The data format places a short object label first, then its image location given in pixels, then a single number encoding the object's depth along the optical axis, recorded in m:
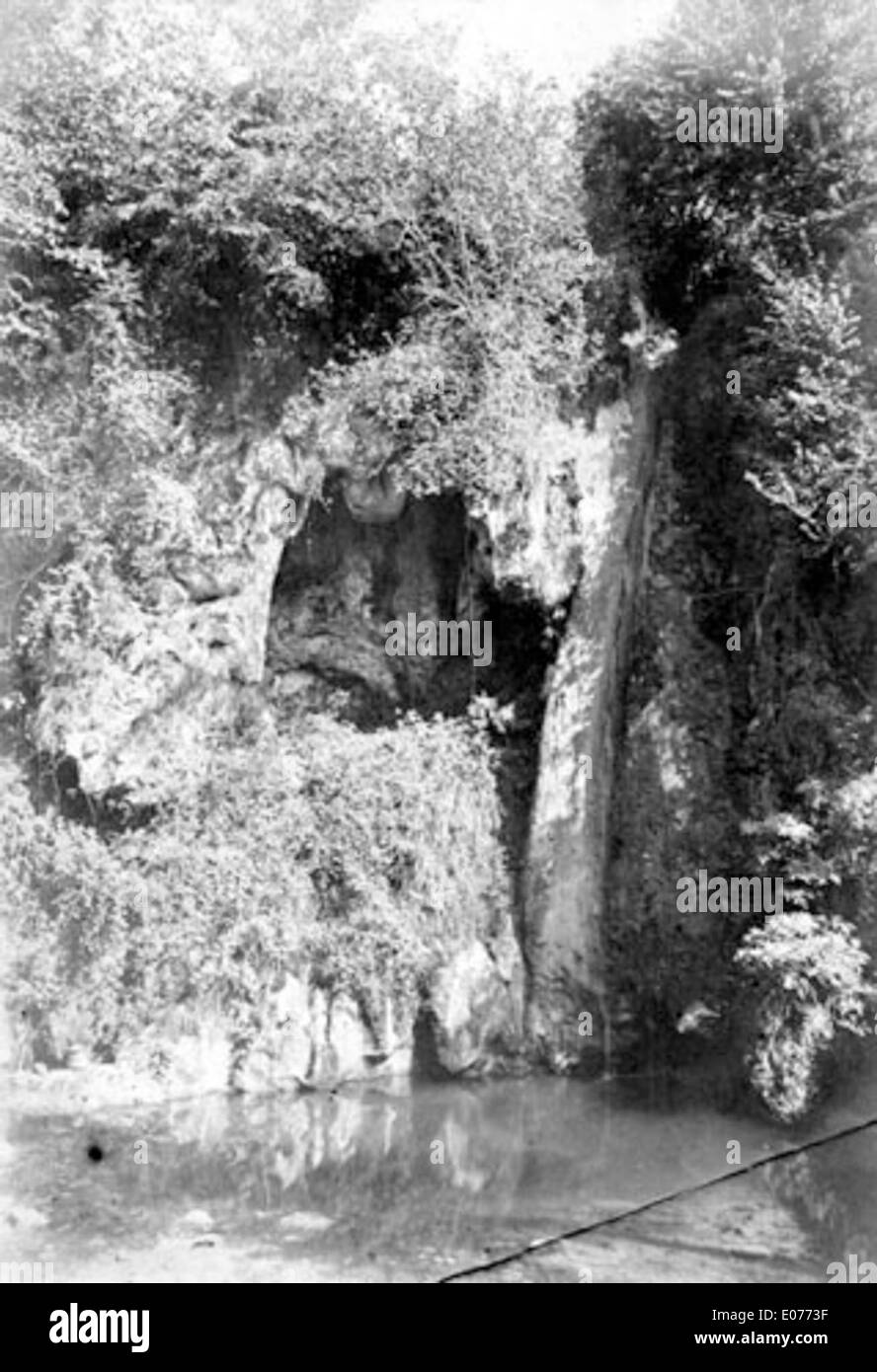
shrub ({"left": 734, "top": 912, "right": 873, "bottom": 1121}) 7.55
